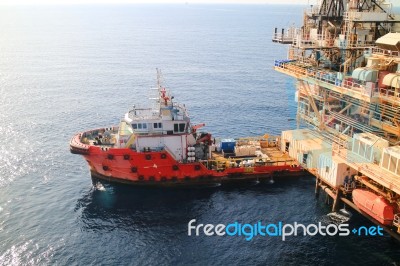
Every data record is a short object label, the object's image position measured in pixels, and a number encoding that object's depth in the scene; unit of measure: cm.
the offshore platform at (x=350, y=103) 3475
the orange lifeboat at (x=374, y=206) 3278
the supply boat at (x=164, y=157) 4666
